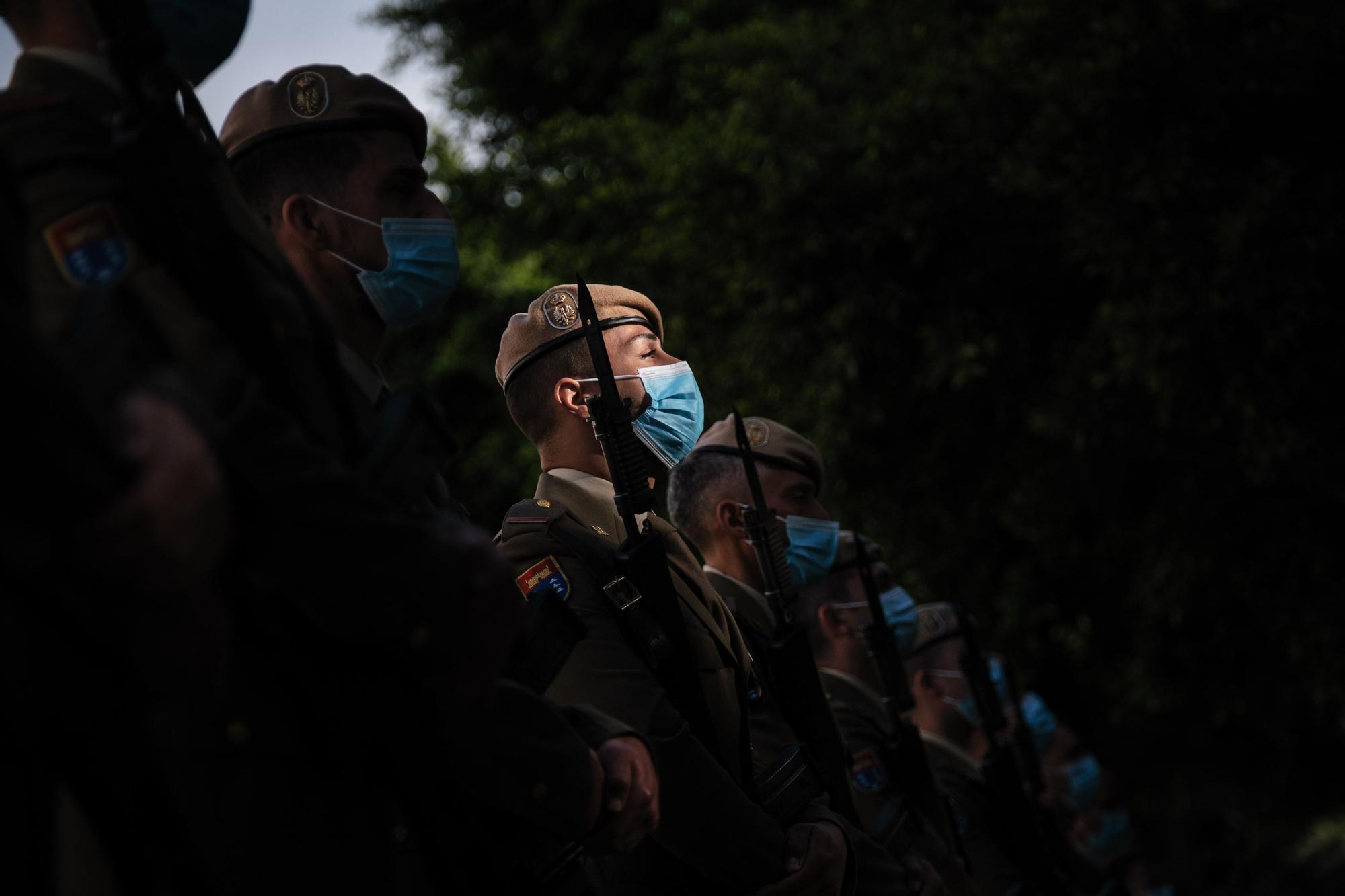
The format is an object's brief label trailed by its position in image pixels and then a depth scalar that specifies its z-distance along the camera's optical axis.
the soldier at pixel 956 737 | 6.89
